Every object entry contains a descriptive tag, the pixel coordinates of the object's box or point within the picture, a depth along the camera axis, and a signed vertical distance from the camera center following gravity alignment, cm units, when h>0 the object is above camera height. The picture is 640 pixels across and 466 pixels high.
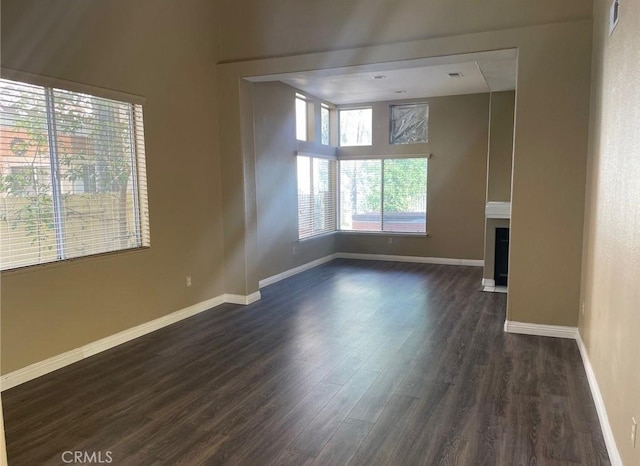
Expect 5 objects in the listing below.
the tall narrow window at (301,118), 749 +121
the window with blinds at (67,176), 327 +13
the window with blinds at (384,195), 840 -11
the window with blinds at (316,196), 764 -10
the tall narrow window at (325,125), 829 +121
